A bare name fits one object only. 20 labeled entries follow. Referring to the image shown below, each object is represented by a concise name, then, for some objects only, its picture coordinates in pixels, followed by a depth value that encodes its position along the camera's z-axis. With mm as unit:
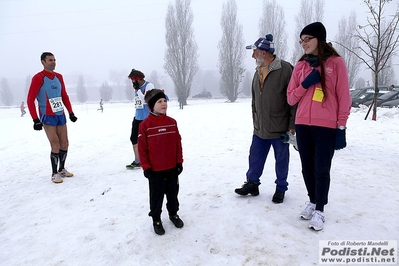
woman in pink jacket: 2297
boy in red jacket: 2441
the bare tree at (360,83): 68775
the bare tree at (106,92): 79125
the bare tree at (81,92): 77875
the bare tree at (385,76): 34578
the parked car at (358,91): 17206
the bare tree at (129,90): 76062
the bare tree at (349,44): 31938
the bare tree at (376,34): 8273
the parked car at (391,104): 13685
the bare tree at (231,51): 34094
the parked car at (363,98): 15773
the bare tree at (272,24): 33312
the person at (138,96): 4555
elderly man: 2844
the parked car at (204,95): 59969
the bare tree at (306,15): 31328
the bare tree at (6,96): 72688
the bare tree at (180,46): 31891
